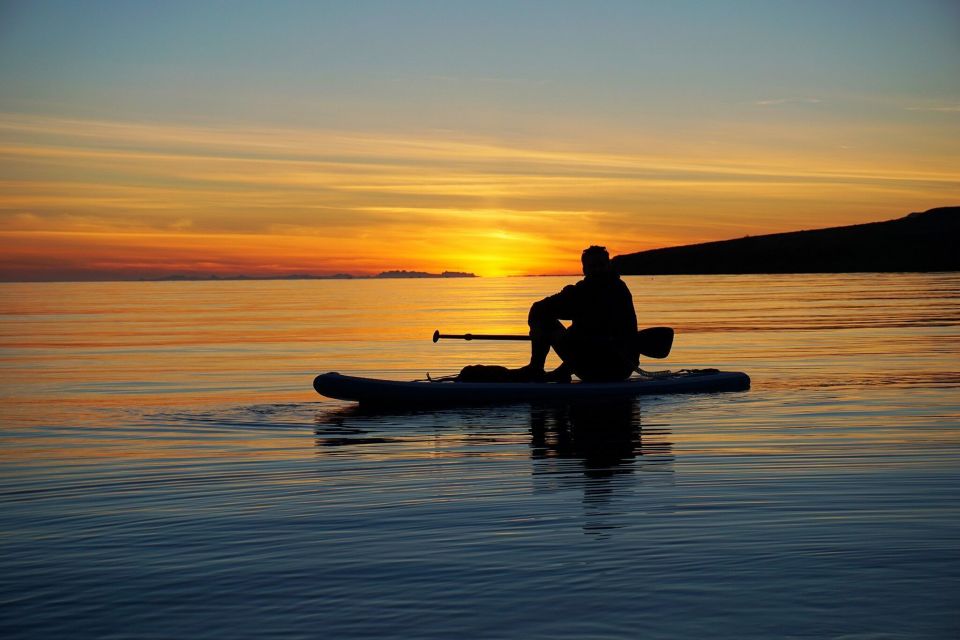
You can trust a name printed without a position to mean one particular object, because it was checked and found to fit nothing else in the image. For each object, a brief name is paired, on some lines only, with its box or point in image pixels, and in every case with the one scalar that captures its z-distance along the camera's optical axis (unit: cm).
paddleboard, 1803
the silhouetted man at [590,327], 1794
